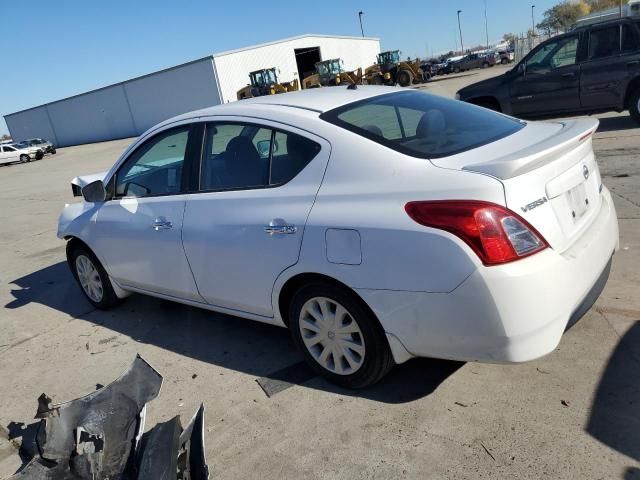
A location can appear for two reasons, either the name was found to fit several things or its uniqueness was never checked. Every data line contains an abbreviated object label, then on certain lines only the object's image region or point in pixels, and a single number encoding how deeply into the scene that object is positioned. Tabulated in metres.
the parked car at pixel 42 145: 39.88
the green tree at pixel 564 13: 80.56
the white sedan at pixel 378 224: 2.44
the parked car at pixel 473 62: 57.59
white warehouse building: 43.25
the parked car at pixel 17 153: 37.38
